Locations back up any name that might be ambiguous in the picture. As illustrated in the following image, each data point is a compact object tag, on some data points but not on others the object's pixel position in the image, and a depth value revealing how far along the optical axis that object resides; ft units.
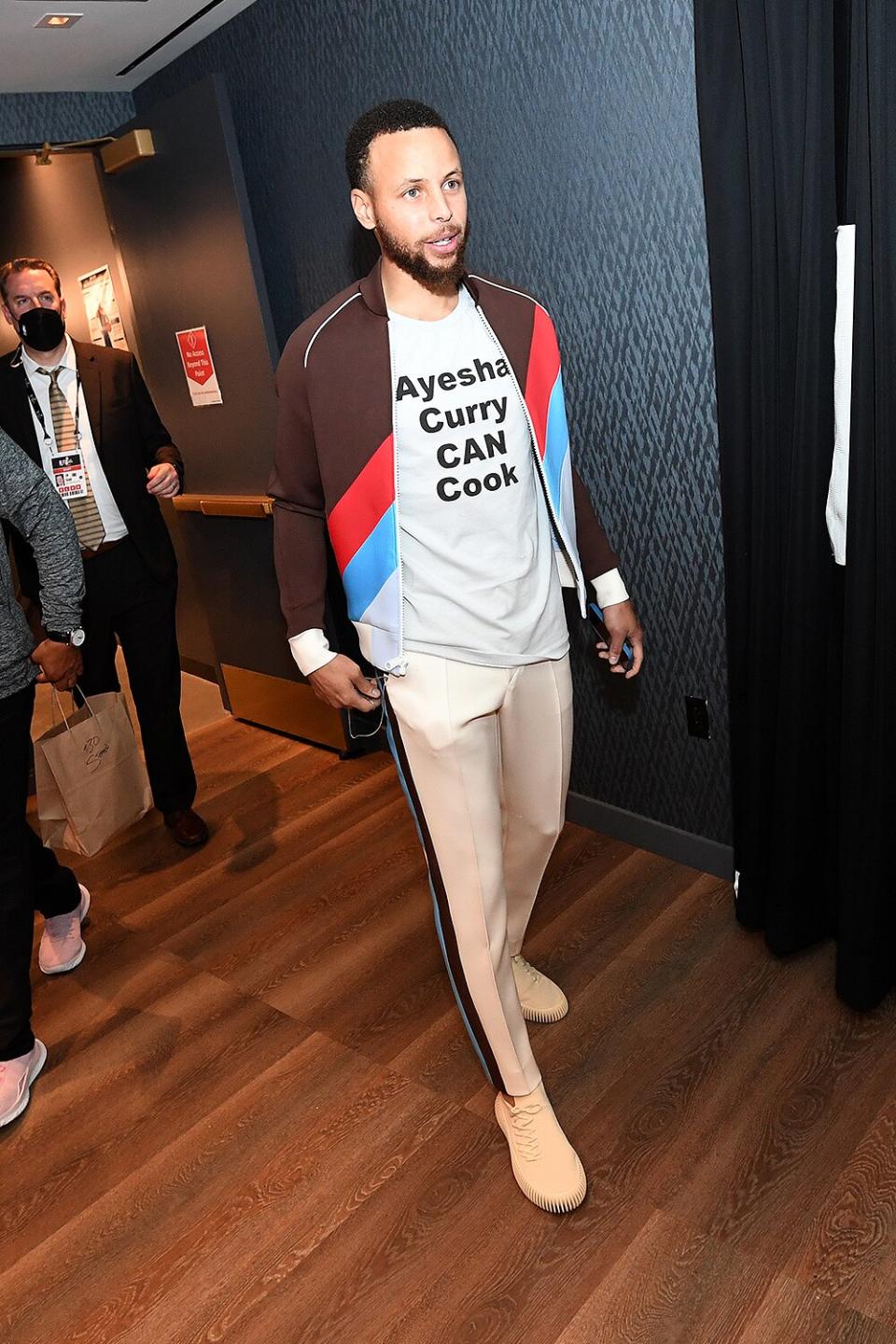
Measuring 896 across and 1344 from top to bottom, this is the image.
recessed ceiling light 8.50
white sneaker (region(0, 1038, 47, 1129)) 6.88
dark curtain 5.47
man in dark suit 8.84
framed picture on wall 12.66
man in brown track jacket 5.16
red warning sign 11.00
